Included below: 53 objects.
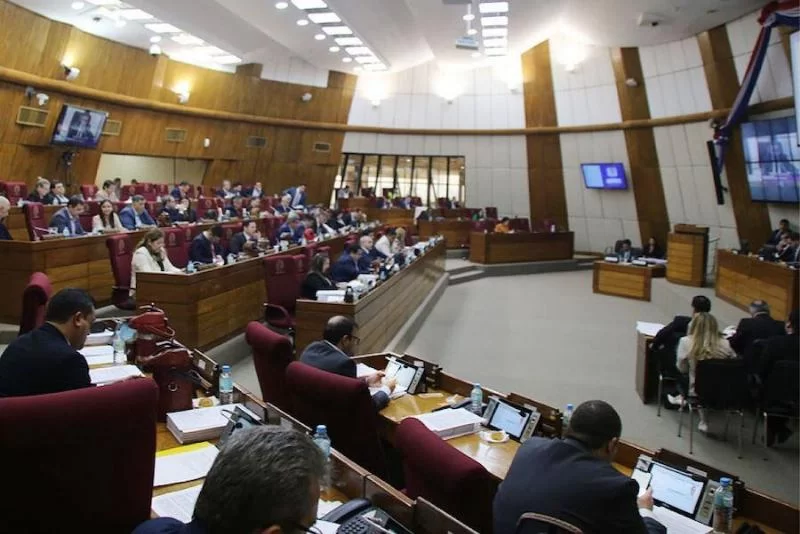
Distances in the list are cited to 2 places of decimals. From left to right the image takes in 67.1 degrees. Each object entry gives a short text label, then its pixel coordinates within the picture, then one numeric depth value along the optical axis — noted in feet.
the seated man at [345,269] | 23.47
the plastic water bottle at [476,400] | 10.43
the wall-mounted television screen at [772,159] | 32.12
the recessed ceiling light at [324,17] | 36.04
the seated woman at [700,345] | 15.51
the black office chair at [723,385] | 14.71
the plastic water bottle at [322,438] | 7.54
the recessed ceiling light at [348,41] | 42.47
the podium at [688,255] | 37.24
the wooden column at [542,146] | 51.72
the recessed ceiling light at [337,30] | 39.32
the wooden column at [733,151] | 36.58
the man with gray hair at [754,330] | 16.80
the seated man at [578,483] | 5.96
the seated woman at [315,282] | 19.43
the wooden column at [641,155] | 44.75
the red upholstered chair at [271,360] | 11.06
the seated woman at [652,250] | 44.00
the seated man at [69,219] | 21.81
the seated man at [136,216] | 26.81
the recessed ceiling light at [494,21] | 38.93
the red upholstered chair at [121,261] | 18.56
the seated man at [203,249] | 21.97
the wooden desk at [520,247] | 46.16
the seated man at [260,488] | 3.84
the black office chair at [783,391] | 14.52
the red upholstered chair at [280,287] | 19.36
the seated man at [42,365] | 7.36
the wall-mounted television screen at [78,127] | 35.55
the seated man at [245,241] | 23.37
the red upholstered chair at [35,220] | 20.93
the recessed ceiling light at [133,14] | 33.58
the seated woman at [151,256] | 18.60
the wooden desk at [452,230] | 49.96
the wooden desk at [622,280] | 35.78
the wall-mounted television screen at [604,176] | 47.96
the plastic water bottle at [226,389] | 9.64
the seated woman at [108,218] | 25.29
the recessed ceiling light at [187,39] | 38.98
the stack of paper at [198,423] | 8.42
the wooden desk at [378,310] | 17.01
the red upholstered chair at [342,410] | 9.04
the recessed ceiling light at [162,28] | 36.41
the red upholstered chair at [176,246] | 22.84
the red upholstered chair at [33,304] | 12.34
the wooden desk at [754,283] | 26.61
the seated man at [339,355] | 10.53
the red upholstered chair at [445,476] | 6.36
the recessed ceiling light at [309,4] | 33.40
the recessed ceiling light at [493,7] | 35.45
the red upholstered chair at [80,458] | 5.24
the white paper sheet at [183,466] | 7.32
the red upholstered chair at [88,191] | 35.86
